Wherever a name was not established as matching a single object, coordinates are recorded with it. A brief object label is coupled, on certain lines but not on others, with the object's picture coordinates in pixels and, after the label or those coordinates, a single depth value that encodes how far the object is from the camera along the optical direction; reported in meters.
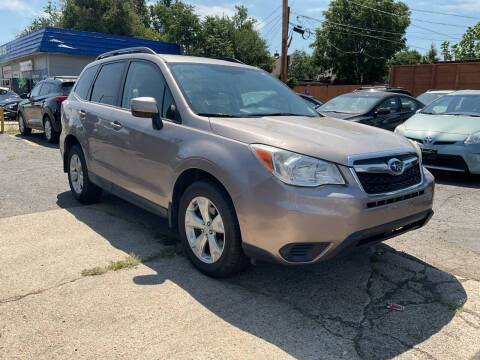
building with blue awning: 22.22
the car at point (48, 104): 10.90
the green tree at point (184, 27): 35.03
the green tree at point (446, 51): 51.91
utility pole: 20.78
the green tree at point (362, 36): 43.62
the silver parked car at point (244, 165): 2.85
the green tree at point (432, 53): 85.86
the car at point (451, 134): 6.84
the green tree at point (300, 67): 65.31
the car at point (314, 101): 13.72
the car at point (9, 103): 19.78
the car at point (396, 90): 11.99
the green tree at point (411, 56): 88.12
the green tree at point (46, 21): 56.89
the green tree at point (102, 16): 35.41
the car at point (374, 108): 9.05
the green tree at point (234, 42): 35.25
